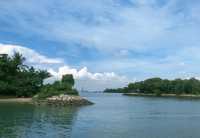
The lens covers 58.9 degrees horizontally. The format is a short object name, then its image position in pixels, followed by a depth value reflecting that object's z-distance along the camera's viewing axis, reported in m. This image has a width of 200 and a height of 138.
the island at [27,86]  46.04
